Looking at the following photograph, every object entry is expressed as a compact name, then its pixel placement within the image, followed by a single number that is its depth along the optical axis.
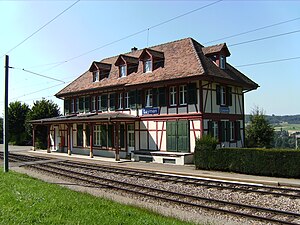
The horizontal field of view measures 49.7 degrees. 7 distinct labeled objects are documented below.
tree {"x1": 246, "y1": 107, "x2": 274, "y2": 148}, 30.22
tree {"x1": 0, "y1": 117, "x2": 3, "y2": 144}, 62.34
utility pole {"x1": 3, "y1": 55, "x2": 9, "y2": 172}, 17.31
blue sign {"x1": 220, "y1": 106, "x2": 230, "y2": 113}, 23.97
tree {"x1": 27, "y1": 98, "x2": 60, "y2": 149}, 43.28
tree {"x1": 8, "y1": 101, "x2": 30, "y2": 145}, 51.12
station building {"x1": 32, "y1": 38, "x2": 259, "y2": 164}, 22.39
